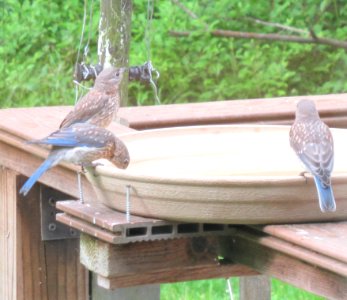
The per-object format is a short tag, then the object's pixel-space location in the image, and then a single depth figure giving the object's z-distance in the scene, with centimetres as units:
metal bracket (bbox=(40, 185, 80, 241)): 688
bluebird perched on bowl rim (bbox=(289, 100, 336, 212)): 499
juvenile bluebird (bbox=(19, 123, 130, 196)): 573
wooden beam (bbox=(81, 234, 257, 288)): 528
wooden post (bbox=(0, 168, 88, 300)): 689
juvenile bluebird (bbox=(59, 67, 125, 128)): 716
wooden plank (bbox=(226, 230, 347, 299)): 464
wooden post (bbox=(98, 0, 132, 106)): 858
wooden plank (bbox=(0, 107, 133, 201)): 648
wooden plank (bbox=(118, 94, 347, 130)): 724
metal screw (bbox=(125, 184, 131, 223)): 517
